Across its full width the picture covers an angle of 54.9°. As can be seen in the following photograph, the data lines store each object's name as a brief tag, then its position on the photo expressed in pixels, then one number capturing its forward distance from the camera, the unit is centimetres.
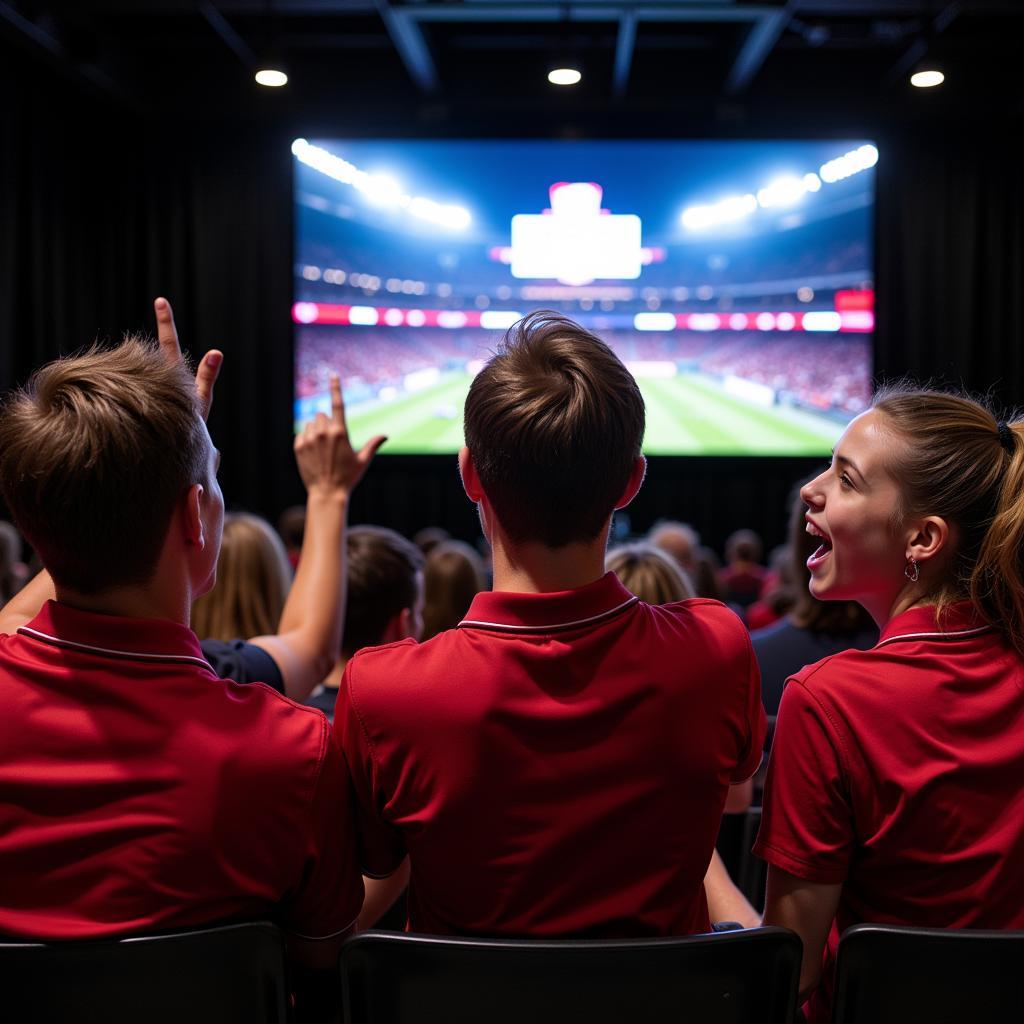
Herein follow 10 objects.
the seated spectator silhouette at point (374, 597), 204
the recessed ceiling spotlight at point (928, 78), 510
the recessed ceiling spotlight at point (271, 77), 507
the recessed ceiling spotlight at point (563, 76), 515
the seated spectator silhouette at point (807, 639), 238
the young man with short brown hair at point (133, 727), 99
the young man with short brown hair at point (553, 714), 105
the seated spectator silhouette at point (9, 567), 353
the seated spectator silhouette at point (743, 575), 509
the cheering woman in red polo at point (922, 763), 114
